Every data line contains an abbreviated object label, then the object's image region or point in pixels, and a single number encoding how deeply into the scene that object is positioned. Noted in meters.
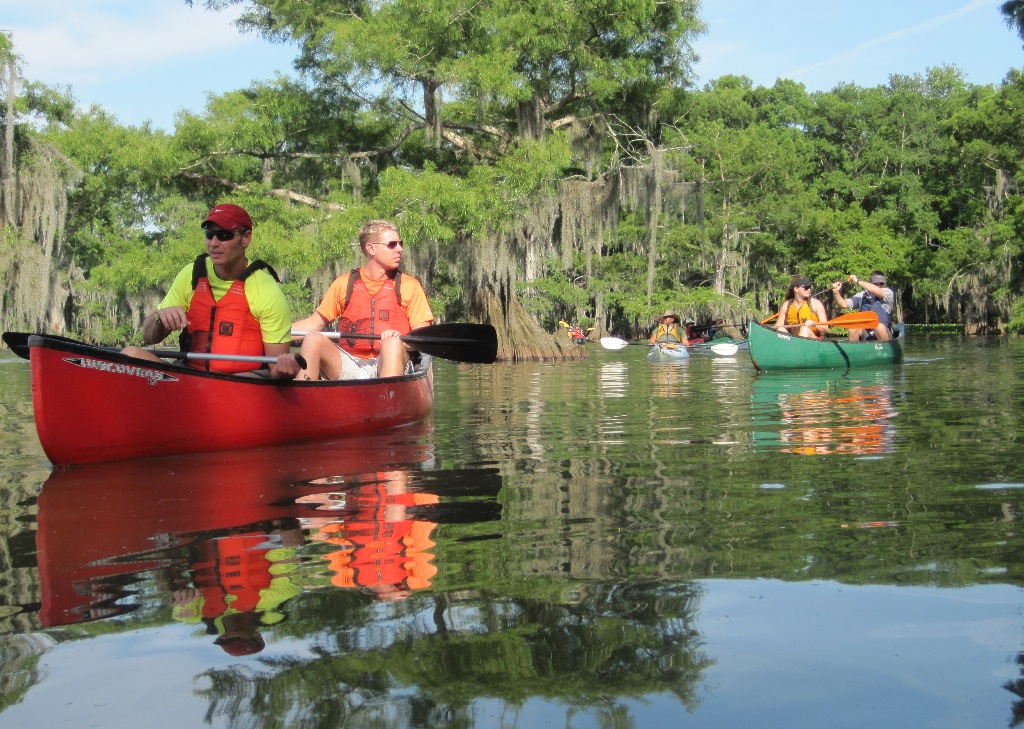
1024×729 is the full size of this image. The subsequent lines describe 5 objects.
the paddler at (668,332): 23.56
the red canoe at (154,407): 5.95
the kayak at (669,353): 22.56
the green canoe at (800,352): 15.70
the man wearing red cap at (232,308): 6.51
